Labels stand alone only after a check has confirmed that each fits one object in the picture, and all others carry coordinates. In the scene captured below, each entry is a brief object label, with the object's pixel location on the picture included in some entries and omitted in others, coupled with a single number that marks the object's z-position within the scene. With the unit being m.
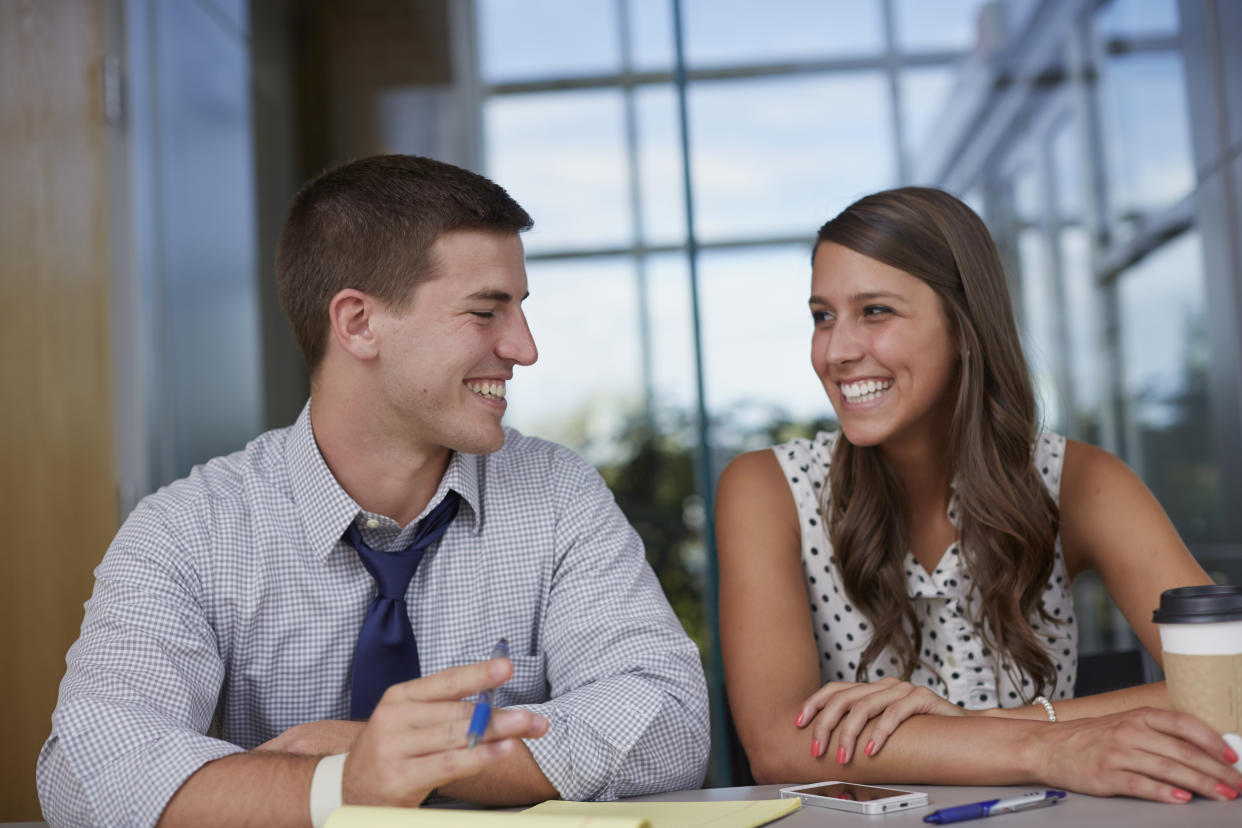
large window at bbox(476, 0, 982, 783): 3.60
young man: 1.32
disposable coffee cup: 1.04
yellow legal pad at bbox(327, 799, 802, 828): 0.91
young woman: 1.78
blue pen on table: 1.01
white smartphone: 1.08
